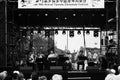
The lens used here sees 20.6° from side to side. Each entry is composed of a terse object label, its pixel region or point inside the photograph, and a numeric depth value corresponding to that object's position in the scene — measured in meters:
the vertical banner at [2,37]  15.05
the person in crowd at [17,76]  8.04
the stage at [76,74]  14.37
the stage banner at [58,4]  15.19
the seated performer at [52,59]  17.70
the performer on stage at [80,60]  17.38
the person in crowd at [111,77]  7.58
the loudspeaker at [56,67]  15.28
